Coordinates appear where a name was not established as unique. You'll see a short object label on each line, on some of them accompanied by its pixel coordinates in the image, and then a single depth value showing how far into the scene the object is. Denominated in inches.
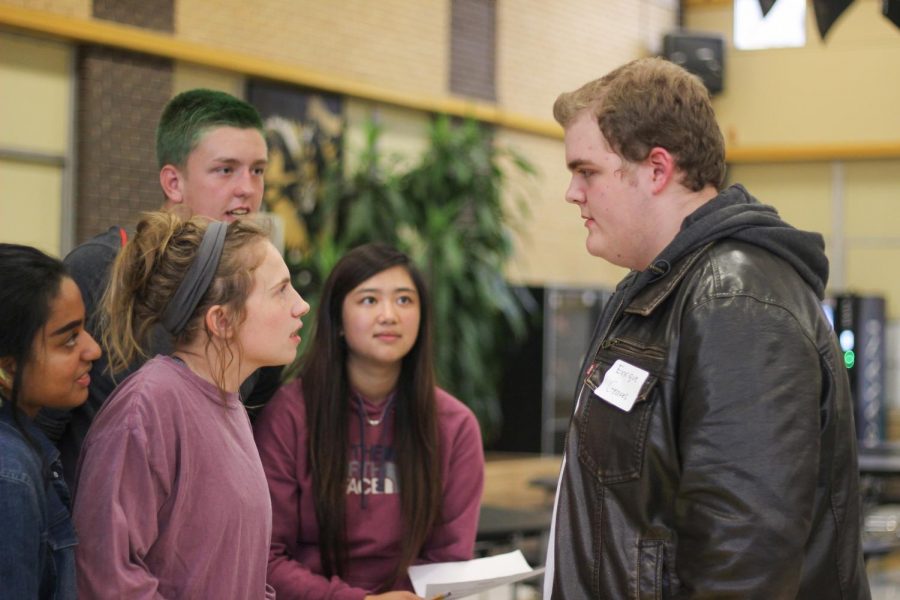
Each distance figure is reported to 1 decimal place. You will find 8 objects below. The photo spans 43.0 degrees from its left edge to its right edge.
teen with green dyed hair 98.5
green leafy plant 313.1
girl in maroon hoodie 106.5
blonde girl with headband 72.1
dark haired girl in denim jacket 64.6
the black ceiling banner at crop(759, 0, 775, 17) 168.1
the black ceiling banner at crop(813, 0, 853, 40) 178.1
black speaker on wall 460.1
